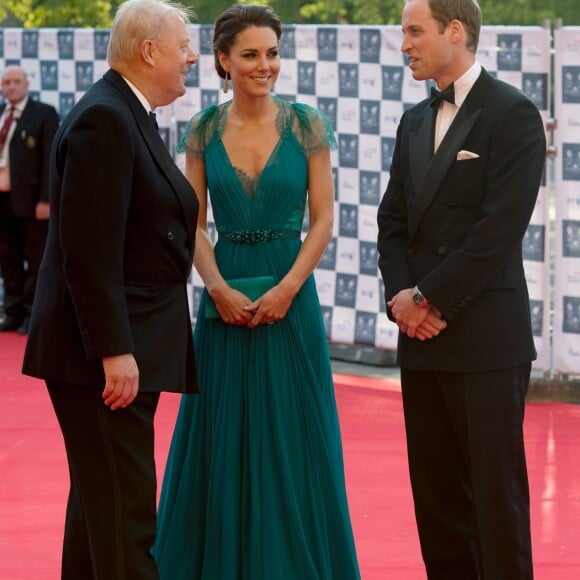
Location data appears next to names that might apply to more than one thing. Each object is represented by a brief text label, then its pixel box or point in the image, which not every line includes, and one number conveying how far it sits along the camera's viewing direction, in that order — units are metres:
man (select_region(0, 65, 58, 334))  20.05
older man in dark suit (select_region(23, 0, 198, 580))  7.33
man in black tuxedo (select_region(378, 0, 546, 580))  8.03
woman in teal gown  9.09
